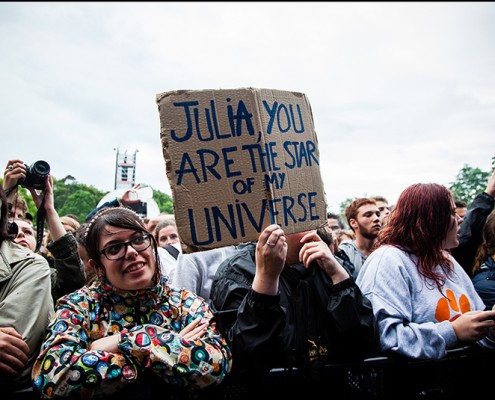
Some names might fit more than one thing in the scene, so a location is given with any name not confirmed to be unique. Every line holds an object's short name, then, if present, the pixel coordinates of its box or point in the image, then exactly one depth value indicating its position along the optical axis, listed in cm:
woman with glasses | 156
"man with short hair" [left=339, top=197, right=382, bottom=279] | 458
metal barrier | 166
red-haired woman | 203
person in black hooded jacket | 178
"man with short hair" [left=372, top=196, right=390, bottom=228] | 519
